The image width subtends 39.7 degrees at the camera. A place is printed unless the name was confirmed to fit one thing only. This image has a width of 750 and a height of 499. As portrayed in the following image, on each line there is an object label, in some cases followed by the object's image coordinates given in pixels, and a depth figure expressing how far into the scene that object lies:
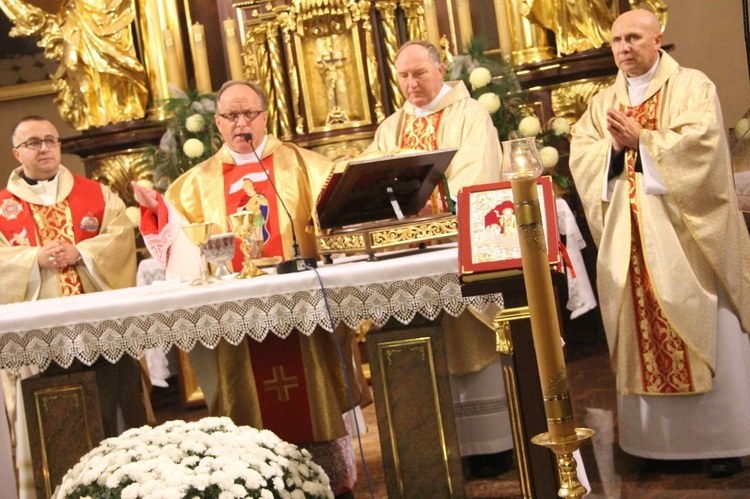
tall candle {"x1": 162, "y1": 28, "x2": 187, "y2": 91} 6.77
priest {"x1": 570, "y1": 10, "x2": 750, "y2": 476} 4.14
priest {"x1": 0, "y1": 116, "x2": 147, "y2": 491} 4.51
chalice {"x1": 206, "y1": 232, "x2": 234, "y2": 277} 3.69
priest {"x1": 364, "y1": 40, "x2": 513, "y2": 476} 4.35
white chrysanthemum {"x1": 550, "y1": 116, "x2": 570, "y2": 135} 6.23
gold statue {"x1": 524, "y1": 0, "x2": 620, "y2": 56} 6.55
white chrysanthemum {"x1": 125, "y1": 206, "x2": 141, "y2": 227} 6.05
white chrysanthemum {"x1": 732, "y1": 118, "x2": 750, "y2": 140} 5.94
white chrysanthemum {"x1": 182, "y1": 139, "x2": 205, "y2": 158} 6.08
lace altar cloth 3.41
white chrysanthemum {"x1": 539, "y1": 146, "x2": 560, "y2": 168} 5.92
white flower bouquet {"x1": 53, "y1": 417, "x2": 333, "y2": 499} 2.73
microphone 3.60
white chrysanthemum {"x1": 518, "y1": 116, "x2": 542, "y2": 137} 5.90
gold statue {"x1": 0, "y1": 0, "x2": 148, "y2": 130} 6.80
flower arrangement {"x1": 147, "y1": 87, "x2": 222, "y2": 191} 6.23
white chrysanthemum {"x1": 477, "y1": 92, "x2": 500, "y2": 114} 5.91
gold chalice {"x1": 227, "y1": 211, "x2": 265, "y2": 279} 3.66
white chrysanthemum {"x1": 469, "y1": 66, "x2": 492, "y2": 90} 6.00
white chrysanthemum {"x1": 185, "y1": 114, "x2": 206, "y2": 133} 6.17
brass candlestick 1.93
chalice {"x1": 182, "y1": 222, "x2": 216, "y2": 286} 3.66
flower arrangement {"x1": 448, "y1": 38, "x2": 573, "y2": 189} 5.95
